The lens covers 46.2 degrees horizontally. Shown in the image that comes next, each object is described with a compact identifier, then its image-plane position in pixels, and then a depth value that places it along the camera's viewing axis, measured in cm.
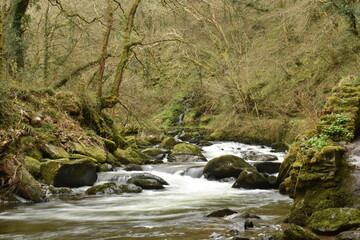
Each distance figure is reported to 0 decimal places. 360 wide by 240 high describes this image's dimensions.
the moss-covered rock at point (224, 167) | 1189
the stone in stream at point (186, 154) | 1576
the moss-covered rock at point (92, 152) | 1210
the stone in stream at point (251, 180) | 1033
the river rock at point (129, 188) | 979
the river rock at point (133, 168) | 1276
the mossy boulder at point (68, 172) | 960
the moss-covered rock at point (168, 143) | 2085
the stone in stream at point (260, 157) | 1545
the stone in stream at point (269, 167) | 1223
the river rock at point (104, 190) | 952
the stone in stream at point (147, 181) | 1047
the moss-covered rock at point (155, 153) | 1678
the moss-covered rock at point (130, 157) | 1421
